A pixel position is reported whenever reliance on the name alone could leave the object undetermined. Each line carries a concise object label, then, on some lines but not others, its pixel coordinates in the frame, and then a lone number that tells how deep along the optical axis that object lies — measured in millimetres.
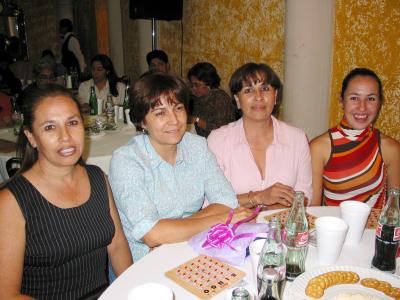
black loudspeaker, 5895
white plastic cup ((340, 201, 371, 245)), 1427
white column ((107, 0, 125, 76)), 8148
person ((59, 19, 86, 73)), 8812
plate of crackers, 1121
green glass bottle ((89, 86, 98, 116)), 4373
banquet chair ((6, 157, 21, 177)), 2583
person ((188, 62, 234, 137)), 3834
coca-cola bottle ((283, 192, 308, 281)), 1271
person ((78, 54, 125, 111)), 5020
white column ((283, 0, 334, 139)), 3430
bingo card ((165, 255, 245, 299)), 1196
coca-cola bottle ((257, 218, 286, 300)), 1021
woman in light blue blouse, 1597
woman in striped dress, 2223
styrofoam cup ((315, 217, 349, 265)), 1287
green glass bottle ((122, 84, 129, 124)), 3984
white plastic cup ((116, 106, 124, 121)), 4145
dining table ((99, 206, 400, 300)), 1186
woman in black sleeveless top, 1366
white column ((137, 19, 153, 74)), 6978
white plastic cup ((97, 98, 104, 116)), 4340
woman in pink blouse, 2273
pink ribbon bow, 1397
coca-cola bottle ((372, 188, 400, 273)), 1292
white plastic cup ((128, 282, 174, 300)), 991
